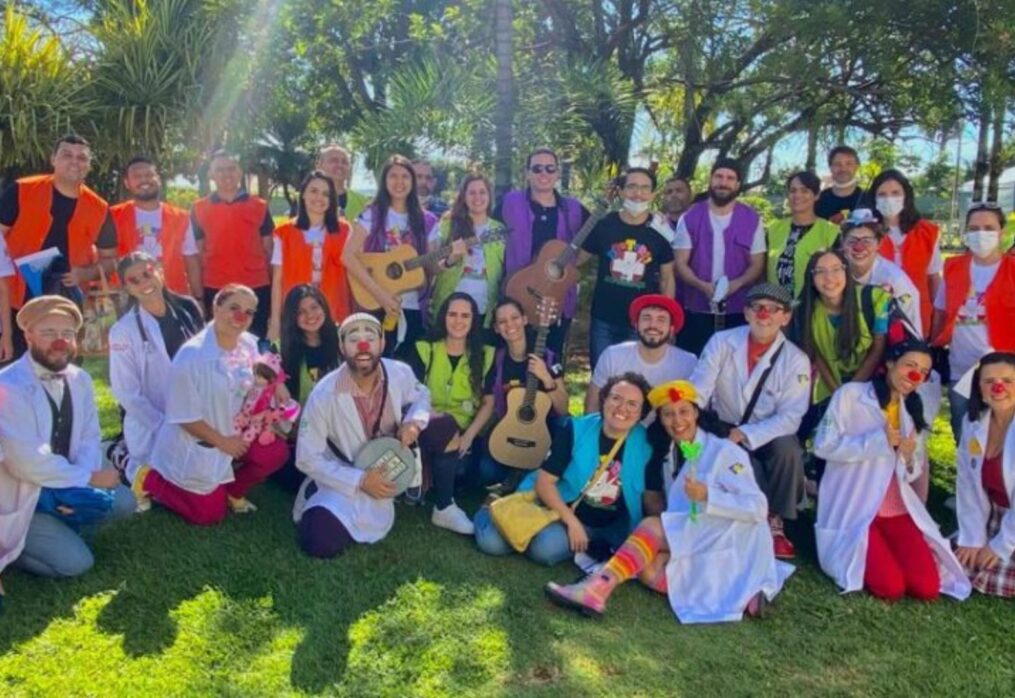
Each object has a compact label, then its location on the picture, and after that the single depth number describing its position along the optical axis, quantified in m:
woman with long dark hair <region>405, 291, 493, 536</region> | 5.22
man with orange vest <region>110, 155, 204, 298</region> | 5.96
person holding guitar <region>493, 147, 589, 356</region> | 5.76
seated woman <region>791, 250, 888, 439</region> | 4.74
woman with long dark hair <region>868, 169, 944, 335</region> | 5.35
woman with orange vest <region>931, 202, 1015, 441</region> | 4.99
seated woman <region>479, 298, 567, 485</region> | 5.20
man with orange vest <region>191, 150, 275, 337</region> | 5.95
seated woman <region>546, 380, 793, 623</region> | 3.96
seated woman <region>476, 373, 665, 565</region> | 4.37
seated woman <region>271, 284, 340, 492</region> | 5.08
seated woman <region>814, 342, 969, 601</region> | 4.17
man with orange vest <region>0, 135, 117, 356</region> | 5.52
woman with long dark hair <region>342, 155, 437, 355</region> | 5.64
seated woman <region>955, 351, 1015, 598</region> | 4.13
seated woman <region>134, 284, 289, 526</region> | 4.60
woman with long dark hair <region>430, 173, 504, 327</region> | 5.71
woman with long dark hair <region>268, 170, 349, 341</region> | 5.69
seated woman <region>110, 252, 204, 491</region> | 4.80
